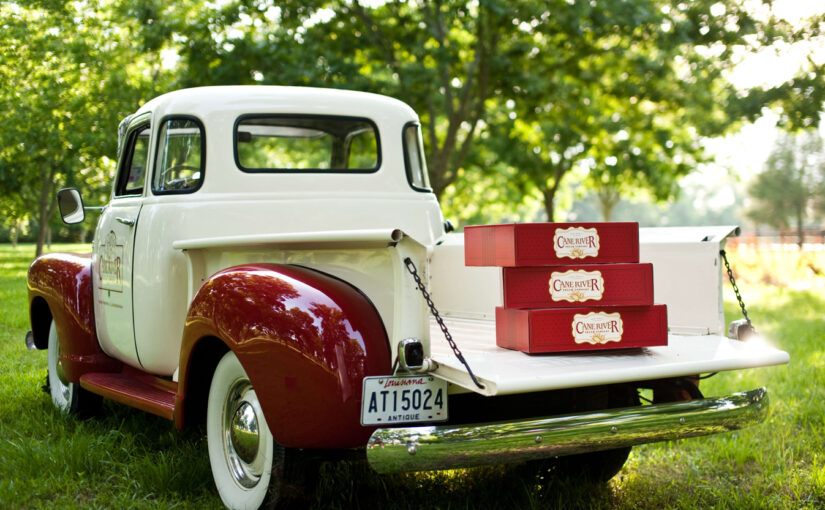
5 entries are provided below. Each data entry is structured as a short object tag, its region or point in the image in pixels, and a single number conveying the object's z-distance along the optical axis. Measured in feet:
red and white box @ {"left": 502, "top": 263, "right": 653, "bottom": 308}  9.55
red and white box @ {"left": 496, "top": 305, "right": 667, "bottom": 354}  9.41
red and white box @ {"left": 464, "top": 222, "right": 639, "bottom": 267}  9.45
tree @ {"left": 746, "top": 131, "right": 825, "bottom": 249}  205.67
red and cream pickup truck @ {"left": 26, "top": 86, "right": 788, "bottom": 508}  8.70
